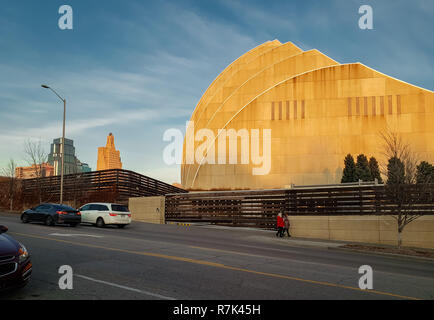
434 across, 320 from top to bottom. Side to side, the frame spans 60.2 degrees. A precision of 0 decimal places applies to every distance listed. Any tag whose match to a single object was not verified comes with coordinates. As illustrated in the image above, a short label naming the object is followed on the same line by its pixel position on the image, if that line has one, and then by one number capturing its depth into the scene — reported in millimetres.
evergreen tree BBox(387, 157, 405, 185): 18344
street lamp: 31211
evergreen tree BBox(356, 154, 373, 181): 35156
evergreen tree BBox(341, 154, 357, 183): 35688
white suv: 24141
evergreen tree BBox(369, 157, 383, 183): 36034
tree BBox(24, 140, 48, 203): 42194
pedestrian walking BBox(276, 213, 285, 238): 22000
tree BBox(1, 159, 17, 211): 42156
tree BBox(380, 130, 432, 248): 18016
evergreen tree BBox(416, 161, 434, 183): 19278
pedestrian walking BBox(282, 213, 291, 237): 22344
